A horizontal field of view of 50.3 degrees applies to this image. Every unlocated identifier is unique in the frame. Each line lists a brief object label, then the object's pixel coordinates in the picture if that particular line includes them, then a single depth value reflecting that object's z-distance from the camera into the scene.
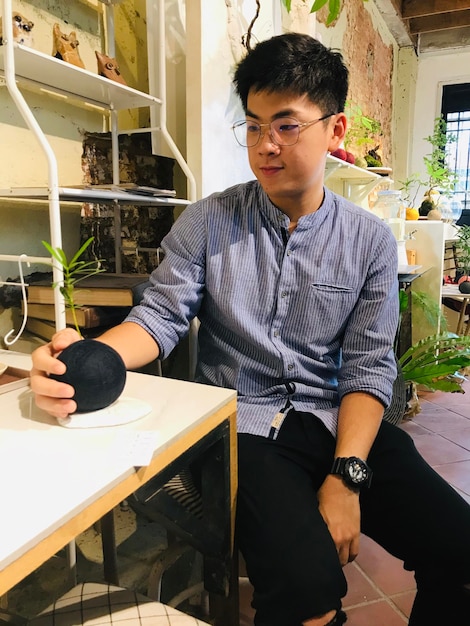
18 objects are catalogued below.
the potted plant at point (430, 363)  2.67
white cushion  0.74
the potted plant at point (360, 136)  3.29
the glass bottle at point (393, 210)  3.46
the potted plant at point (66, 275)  0.76
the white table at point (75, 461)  0.50
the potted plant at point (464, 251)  4.66
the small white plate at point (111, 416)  0.73
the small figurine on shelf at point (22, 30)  1.10
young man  0.97
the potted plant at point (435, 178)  4.50
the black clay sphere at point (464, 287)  3.83
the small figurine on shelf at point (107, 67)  1.33
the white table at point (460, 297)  3.85
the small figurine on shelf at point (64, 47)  1.22
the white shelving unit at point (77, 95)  1.04
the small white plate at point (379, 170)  3.42
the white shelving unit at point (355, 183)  3.17
